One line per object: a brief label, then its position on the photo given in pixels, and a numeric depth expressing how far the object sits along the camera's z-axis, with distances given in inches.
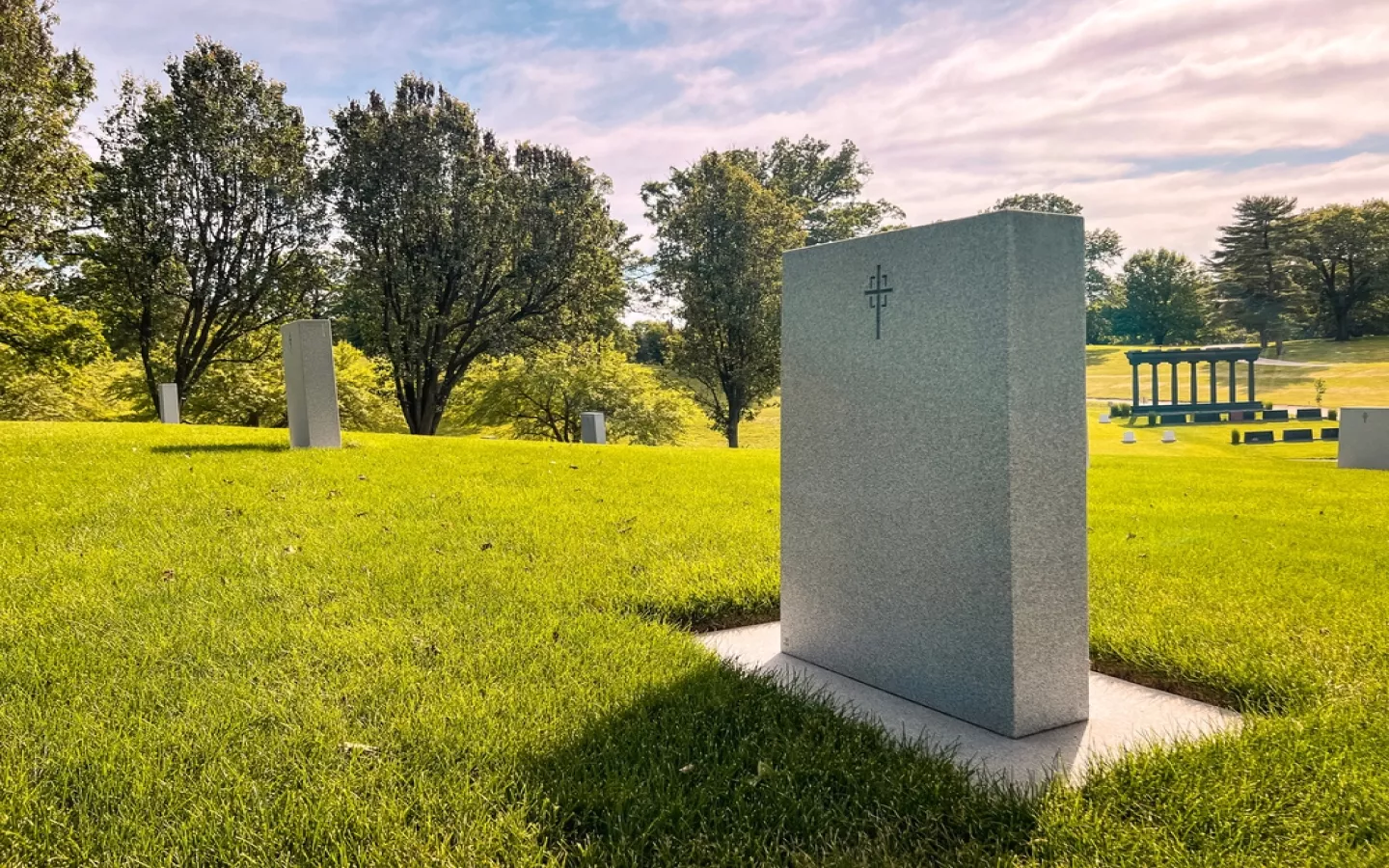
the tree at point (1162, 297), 2770.7
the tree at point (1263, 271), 2425.0
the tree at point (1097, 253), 2482.8
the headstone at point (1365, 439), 566.9
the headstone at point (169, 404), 613.0
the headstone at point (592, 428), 711.1
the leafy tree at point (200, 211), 885.2
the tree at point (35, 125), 722.2
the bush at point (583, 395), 1128.8
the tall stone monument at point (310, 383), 412.2
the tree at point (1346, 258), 2356.1
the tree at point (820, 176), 1691.7
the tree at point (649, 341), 1946.5
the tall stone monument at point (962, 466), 124.6
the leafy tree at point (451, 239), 912.9
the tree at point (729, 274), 1130.7
